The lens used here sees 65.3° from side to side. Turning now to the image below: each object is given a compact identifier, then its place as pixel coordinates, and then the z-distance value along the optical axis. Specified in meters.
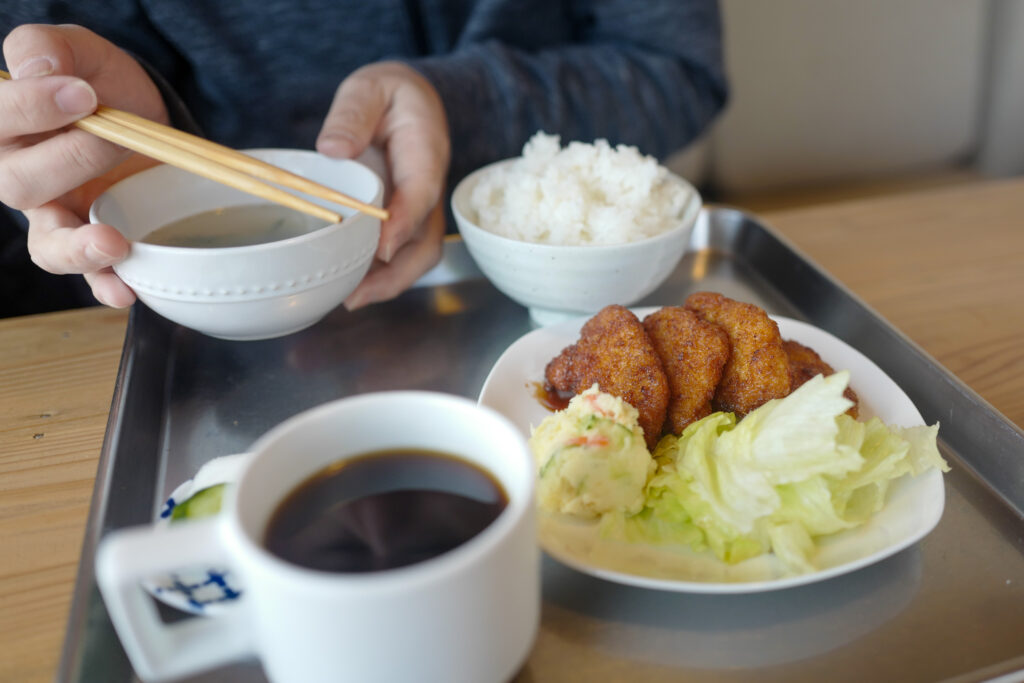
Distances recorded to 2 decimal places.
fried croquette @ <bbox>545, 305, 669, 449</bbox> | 0.34
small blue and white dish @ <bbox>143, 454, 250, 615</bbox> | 0.25
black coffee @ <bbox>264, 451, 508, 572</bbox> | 0.22
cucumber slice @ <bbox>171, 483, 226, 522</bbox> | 0.28
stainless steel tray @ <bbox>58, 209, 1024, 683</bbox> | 0.26
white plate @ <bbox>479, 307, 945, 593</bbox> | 0.26
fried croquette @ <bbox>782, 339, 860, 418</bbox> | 0.35
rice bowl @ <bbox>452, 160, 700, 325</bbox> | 0.40
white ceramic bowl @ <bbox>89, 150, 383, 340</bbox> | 0.35
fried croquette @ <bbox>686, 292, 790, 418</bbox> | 0.34
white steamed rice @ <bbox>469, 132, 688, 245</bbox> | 0.42
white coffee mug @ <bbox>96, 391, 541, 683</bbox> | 0.18
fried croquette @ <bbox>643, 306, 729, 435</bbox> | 0.34
